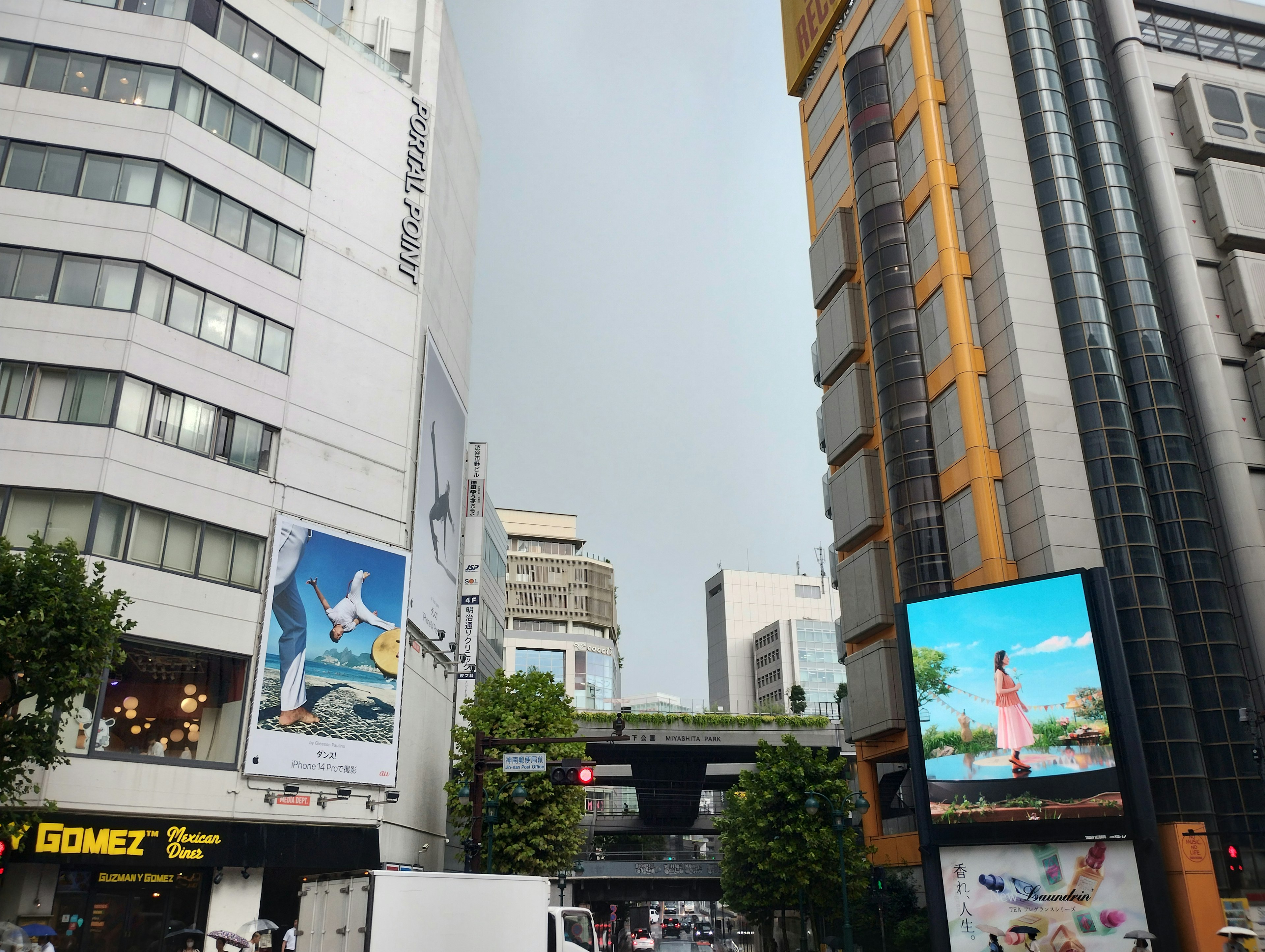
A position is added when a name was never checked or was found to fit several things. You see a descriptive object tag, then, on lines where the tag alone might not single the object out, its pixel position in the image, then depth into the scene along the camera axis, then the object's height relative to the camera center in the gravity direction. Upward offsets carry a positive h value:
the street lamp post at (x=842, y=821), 31.50 +1.20
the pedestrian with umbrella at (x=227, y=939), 21.84 -1.59
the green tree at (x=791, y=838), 46.44 +0.87
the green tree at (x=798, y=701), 95.56 +15.93
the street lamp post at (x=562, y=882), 61.14 -1.31
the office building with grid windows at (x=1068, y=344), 42.31 +23.59
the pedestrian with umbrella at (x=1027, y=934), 36.28 -2.77
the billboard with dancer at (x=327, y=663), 33.94 +6.81
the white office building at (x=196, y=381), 30.38 +16.09
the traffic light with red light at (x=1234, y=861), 32.88 -0.32
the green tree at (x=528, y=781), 42.25 +3.22
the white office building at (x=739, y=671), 197.38 +34.95
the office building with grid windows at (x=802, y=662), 183.12 +34.27
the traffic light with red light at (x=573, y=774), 30.03 +2.47
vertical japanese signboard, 51.94 +14.10
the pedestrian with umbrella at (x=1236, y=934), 18.42 -1.55
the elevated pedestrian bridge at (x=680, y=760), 72.81 +7.42
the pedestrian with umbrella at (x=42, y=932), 24.53 -1.53
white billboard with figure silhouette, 43.66 +15.70
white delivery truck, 17.78 -0.93
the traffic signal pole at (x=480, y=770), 30.77 +2.74
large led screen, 37.94 +5.50
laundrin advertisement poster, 35.47 -1.51
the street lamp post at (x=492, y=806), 31.67 +1.80
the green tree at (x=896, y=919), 42.72 -2.73
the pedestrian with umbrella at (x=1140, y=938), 20.70 -1.80
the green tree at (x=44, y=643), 22.09 +4.75
